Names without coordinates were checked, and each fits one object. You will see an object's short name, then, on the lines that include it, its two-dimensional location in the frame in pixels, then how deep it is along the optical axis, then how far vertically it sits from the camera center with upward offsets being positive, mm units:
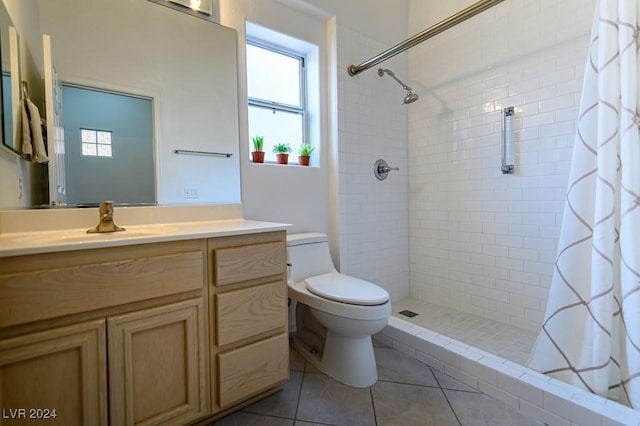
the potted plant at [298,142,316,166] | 2223 +389
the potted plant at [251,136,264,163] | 2020 +378
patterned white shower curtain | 1268 -116
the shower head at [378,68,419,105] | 2311 +807
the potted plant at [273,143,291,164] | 2129 +383
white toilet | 1520 -523
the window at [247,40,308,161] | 2152 +820
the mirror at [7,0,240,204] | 1445 +705
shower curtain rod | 1679 +1043
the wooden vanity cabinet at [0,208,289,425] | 900 -379
